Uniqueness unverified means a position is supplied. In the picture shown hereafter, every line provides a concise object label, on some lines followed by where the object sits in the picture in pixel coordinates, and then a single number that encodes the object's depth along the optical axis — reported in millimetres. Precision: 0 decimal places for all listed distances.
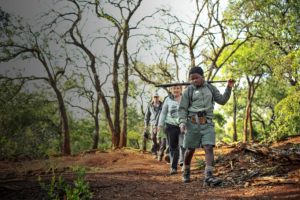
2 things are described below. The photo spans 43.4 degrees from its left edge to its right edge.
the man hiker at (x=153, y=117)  13470
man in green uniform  6812
